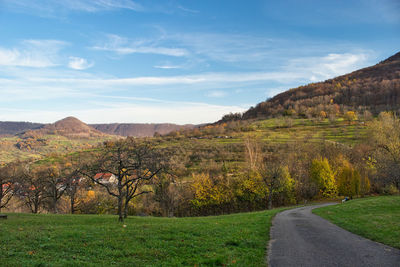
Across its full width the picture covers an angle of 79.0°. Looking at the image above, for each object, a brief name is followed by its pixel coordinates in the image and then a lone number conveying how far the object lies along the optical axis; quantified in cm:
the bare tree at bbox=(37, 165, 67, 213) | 4731
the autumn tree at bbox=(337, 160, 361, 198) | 6306
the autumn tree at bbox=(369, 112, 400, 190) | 4916
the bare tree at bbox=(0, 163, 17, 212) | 4573
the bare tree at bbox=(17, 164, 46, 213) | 4759
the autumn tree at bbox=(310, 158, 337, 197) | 6950
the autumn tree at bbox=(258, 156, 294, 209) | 6081
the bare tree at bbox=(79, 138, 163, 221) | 2705
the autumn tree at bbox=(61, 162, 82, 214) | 4991
